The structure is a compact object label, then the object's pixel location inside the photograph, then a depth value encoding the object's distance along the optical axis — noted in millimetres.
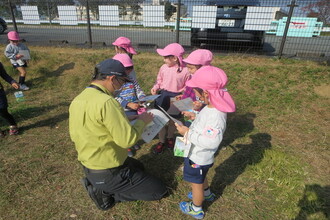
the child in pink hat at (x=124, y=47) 3520
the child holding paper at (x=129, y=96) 3029
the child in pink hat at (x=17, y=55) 5953
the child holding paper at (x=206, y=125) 1901
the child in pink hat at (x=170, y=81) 3192
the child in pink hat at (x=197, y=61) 2775
